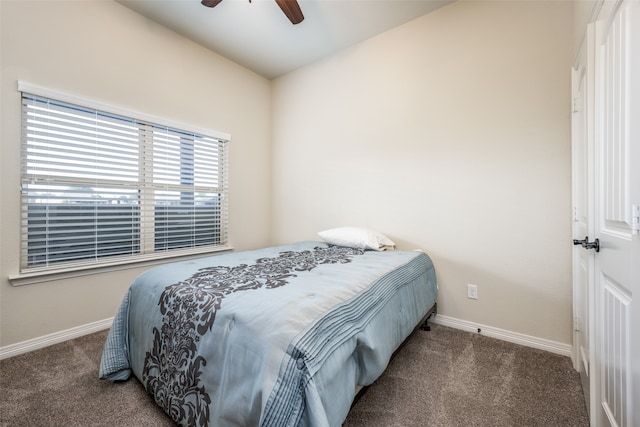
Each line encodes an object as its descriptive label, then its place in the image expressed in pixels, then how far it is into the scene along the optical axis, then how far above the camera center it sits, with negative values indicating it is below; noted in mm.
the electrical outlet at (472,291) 2239 -652
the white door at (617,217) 821 -7
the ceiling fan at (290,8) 1917 +1544
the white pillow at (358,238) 2398 -225
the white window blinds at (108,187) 2006 +249
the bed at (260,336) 871 -504
